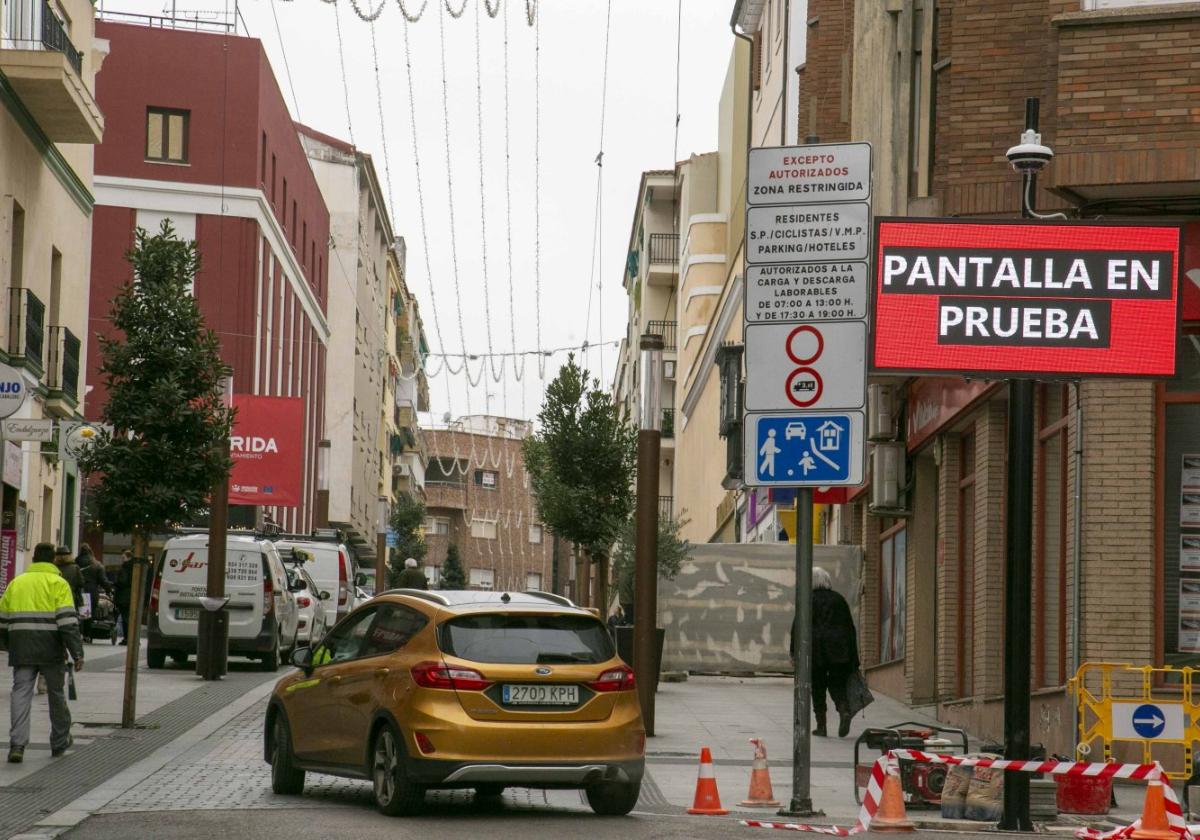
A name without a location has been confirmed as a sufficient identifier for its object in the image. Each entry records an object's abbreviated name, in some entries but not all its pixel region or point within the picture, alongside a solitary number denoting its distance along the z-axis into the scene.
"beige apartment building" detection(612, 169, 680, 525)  82.38
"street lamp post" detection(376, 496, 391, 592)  72.56
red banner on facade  48.47
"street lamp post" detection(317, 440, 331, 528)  69.38
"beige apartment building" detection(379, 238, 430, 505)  106.62
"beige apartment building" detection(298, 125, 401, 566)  82.00
